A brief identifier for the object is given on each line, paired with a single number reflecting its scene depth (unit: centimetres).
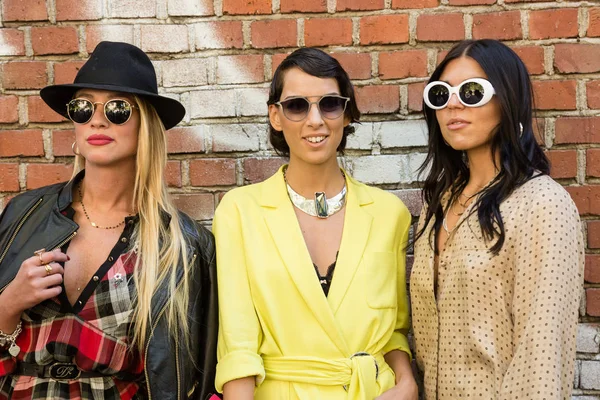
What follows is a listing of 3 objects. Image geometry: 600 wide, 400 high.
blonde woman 266
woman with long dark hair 229
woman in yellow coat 263
